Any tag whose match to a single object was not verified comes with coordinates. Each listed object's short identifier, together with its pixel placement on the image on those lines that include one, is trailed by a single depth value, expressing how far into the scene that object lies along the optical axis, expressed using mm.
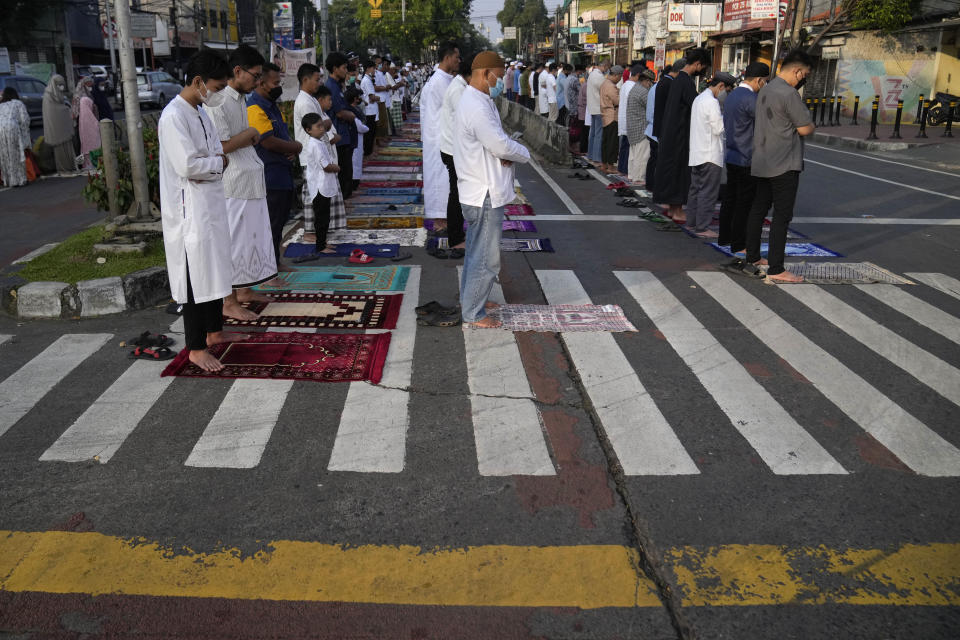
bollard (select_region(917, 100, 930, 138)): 20972
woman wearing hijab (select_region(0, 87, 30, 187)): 13461
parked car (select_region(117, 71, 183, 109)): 34156
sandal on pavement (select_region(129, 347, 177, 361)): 5465
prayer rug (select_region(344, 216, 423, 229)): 10227
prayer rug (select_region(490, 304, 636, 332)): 6156
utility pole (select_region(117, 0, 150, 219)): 8016
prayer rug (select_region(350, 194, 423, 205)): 12164
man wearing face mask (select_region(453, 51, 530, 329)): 5629
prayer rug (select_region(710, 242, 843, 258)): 8625
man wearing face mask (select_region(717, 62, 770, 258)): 7875
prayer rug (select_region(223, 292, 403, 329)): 6133
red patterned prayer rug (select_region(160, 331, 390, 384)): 5152
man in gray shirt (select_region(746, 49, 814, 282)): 6977
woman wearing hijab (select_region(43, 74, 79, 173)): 14375
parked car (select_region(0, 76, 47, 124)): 23734
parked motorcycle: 23062
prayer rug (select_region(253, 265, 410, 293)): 7156
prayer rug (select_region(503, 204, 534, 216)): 10969
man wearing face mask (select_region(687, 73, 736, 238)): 8773
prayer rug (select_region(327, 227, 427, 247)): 9219
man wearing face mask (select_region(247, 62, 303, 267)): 6590
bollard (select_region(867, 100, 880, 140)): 20802
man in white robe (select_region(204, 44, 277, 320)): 5734
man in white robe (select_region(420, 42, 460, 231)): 9859
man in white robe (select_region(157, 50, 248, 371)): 4738
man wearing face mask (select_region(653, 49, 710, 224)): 9898
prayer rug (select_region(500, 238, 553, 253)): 8781
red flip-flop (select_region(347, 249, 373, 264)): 8047
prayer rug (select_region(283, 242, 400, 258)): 8430
